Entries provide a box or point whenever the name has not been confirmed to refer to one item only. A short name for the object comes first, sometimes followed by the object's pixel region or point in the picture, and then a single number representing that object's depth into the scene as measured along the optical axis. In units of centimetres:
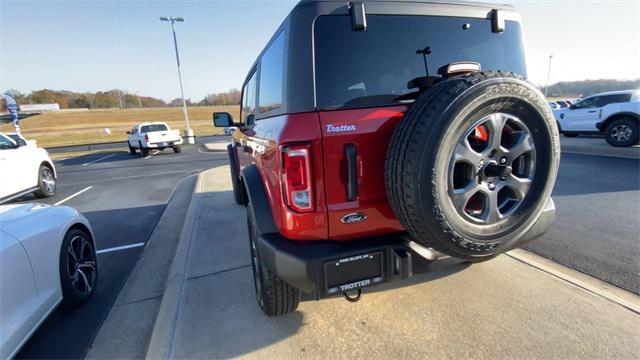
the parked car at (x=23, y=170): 605
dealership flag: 1668
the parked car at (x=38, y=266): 202
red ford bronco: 163
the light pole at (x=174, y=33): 2005
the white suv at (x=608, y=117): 880
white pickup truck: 1555
